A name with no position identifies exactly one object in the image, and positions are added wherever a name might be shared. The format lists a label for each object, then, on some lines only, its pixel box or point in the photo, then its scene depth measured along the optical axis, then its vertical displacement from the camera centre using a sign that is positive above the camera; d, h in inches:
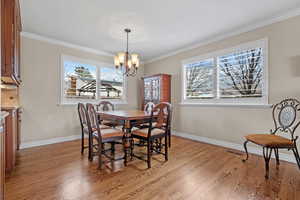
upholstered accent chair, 79.8 -17.4
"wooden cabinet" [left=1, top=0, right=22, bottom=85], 71.5 +28.8
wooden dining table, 93.8 -12.8
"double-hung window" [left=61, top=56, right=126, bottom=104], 151.8 +18.5
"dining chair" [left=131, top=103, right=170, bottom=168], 93.7 -19.0
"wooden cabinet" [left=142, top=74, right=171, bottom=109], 170.9 +12.5
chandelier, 110.2 +28.2
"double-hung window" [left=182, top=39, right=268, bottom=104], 113.7 +20.0
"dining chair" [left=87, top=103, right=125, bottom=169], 89.7 -20.5
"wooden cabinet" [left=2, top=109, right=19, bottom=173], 83.7 -24.6
